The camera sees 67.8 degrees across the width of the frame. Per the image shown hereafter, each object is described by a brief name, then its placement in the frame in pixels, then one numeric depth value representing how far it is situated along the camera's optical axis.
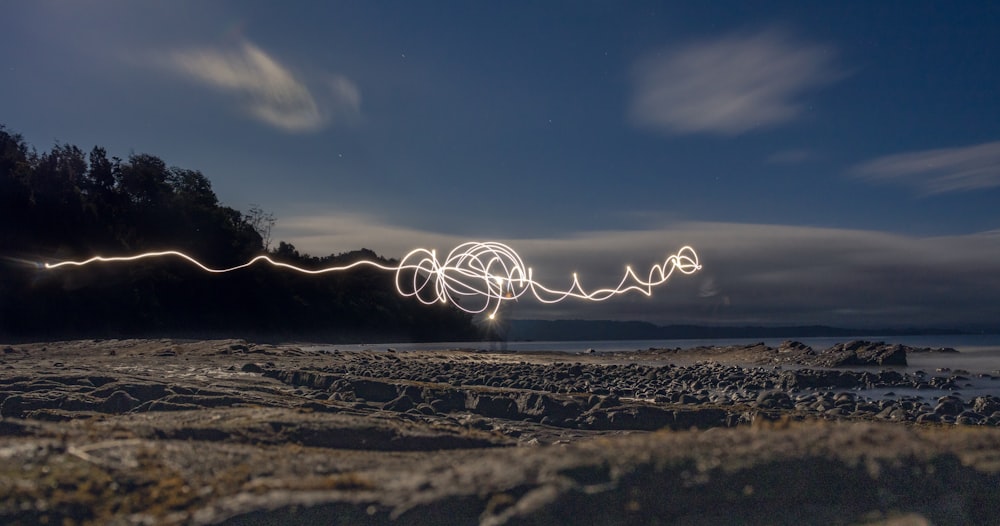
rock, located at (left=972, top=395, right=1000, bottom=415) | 8.45
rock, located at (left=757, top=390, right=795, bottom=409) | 8.45
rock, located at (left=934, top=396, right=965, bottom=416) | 8.24
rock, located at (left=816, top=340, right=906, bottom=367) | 16.56
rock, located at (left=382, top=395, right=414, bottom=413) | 7.27
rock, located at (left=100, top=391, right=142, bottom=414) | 6.52
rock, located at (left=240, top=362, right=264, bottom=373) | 10.03
